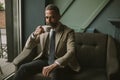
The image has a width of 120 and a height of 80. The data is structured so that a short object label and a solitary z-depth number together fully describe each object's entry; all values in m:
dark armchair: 2.67
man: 2.32
